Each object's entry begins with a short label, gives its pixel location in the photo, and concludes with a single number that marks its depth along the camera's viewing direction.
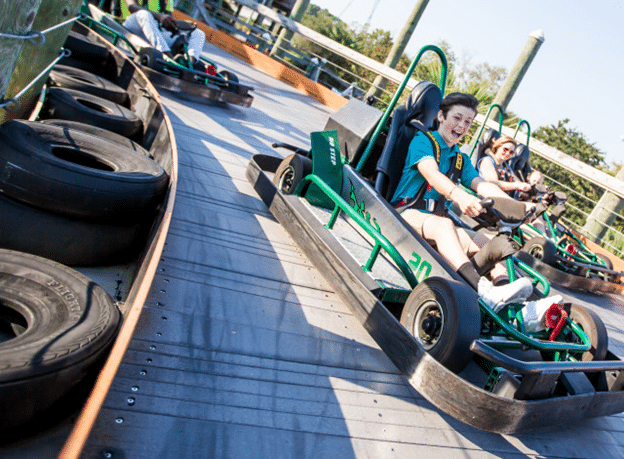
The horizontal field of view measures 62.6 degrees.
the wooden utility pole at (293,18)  10.27
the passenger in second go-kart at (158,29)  5.13
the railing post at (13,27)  1.38
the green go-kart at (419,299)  1.63
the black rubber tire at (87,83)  2.82
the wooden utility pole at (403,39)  8.74
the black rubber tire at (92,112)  2.54
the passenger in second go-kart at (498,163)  4.04
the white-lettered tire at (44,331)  1.04
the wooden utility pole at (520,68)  6.80
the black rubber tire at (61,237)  1.67
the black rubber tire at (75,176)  1.68
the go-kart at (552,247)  4.32
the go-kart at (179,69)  4.67
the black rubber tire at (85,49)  3.62
